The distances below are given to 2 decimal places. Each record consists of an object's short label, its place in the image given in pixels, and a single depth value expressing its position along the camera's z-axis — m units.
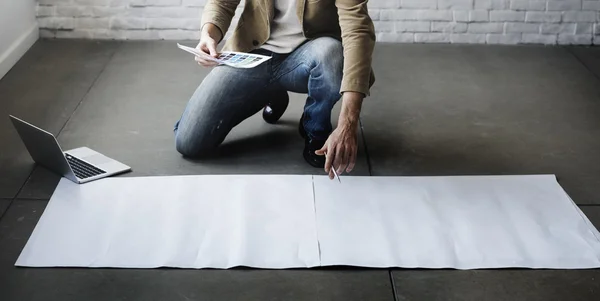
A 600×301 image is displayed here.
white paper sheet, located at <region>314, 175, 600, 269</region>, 1.95
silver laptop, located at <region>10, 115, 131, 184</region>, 2.28
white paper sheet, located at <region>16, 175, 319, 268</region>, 1.93
